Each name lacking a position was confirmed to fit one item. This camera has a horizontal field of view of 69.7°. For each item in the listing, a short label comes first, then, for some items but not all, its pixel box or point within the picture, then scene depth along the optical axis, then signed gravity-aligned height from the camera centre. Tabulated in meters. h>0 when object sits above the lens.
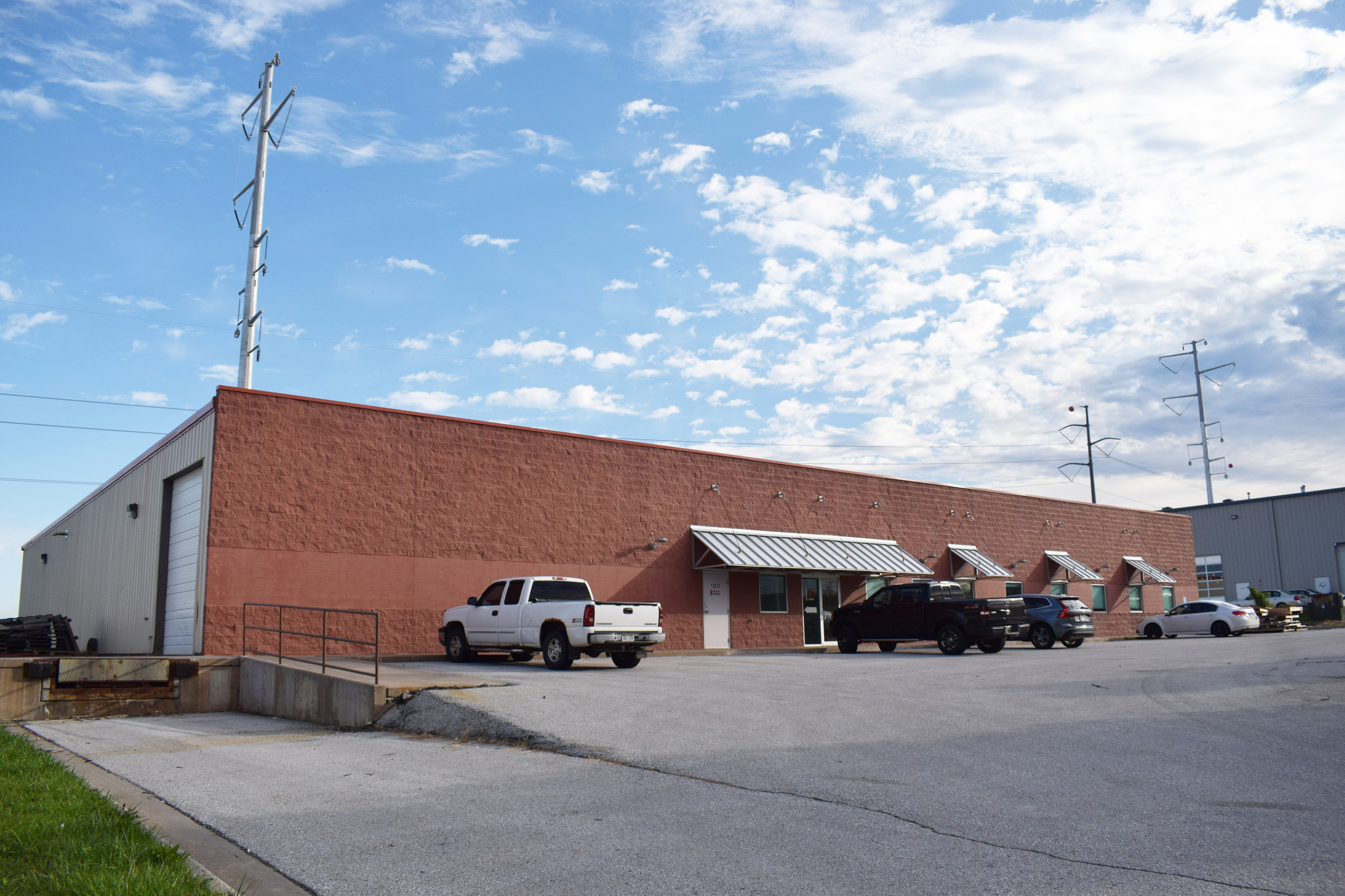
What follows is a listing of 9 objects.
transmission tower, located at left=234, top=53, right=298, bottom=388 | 23.33 +8.95
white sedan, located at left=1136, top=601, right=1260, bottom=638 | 34.81 -1.46
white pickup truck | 17.61 -0.64
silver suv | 28.42 -1.13
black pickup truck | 23.53 -0.84
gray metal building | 58.25 +2.30
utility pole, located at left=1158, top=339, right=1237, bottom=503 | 71.44 +12.75
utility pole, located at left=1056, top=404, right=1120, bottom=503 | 53.81 +7.82
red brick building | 19.86 +1.60
